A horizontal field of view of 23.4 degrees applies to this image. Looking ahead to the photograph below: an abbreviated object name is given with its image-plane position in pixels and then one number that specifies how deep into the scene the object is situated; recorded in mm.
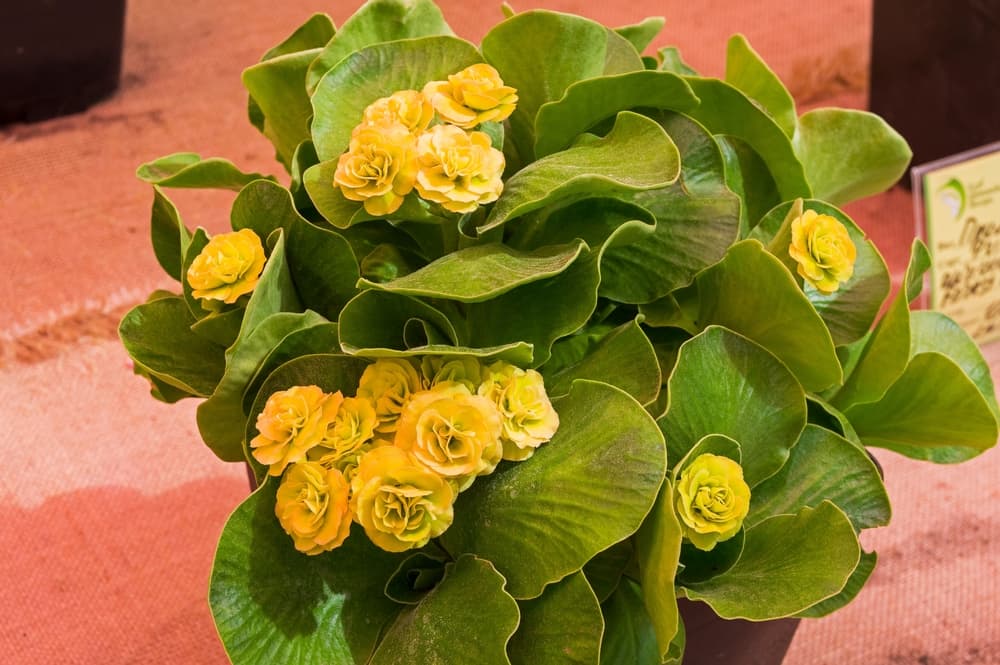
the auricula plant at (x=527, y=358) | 661
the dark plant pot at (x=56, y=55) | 1197
